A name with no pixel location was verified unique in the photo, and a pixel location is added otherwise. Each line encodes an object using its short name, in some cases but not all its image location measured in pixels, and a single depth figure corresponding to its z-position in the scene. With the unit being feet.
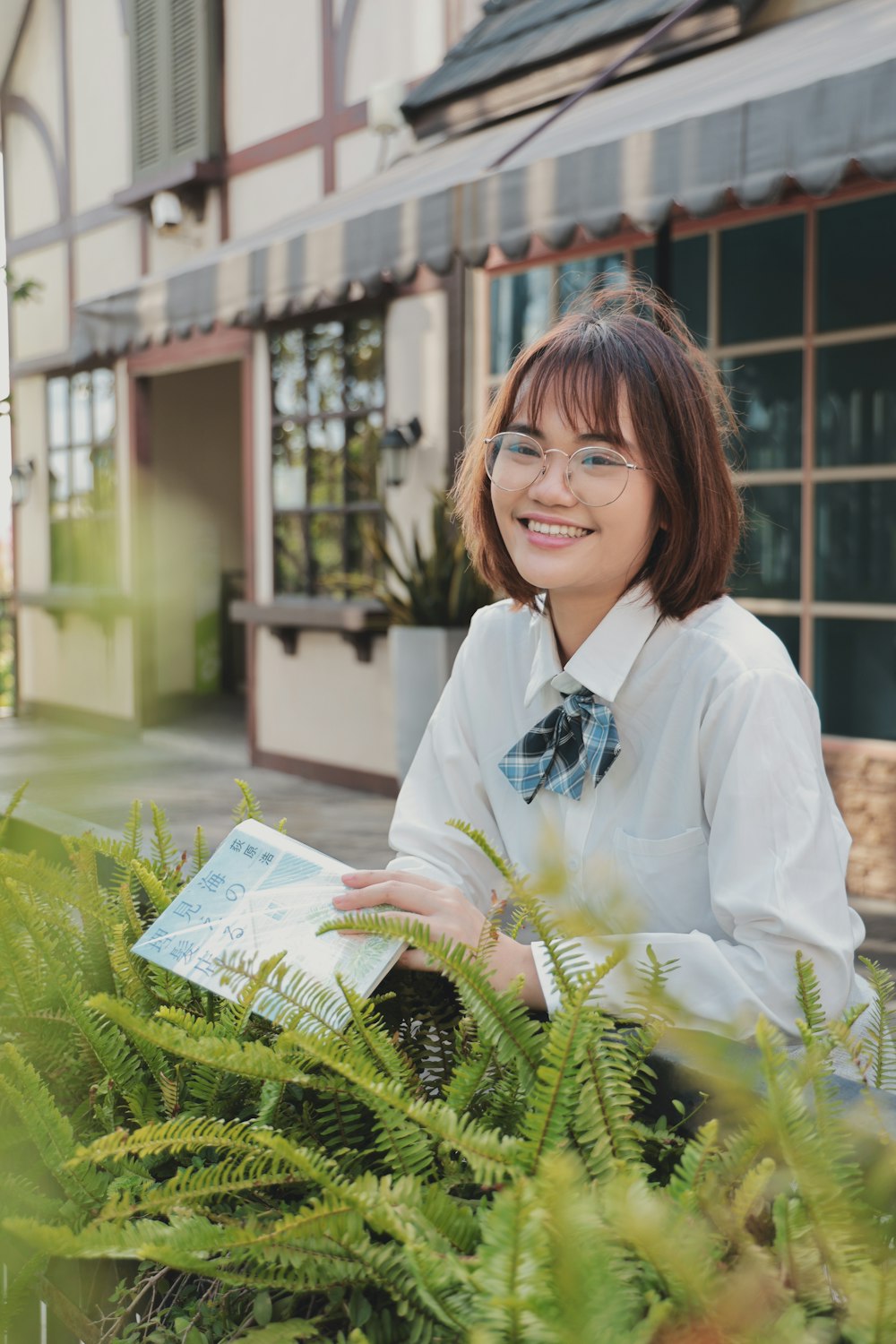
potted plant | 18.45
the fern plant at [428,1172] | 2.00
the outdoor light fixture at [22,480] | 35.17
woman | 3.99
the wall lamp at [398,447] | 21.11
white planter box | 18.42
